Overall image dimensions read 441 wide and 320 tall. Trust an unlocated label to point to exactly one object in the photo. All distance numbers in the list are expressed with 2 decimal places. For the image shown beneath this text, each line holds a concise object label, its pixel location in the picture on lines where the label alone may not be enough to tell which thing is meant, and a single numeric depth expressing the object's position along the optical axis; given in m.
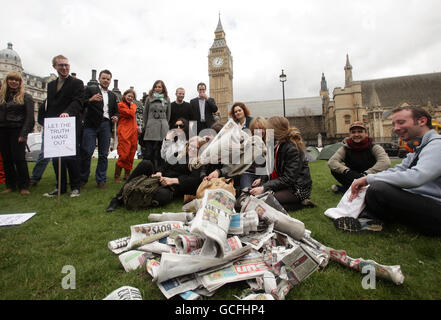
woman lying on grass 3.60
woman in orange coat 5.61
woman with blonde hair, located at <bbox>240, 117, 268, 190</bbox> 3.59
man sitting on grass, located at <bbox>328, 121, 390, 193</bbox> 3.93
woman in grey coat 5.54
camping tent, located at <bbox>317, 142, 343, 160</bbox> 14.45
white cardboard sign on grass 2.81
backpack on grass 3.41
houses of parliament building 43.84
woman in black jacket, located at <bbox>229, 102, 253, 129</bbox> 4.55
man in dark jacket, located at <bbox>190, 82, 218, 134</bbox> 6.23
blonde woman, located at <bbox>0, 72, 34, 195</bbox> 4.49
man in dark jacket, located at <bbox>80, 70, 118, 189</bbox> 4.84
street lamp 16.64
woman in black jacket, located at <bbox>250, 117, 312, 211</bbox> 3.23
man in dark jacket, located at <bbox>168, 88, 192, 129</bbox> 6.07
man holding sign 4.29
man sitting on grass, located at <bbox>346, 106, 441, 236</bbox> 2.06
